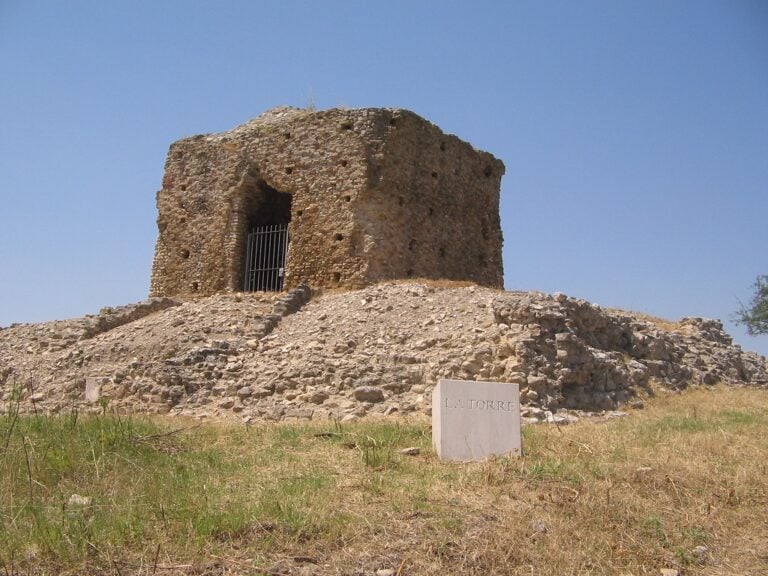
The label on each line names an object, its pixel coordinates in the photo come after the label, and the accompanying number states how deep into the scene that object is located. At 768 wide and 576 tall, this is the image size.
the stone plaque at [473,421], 7.52
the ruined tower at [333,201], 16.36
